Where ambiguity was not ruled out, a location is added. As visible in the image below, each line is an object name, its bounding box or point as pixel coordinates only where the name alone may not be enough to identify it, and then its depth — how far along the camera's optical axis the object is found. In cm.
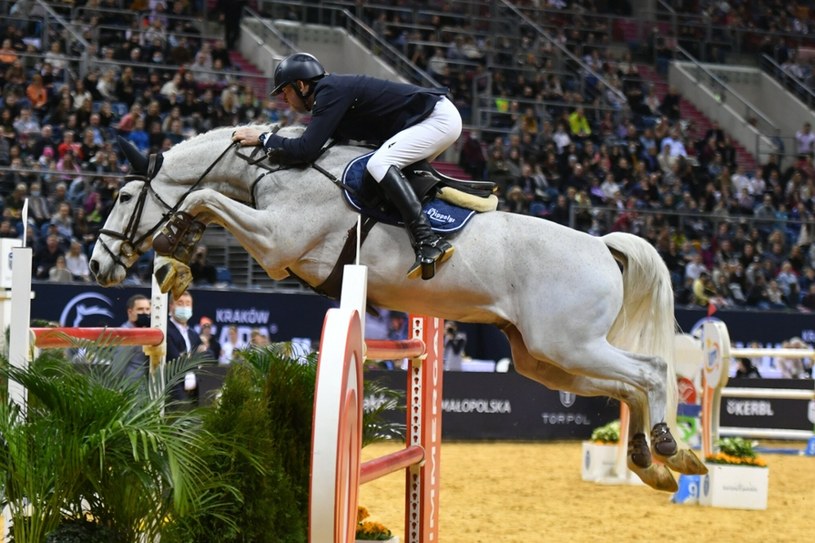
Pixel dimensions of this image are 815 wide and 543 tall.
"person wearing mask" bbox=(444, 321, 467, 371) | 3092
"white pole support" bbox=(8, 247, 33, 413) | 799
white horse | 1095
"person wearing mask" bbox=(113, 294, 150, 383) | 1525
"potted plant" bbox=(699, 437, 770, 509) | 1947
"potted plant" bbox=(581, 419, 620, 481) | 2241
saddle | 1109
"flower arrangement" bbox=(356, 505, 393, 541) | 1124
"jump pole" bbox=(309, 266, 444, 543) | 650
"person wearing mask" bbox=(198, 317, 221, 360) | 2416
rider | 1066
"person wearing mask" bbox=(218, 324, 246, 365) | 2761
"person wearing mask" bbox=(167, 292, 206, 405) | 1490
